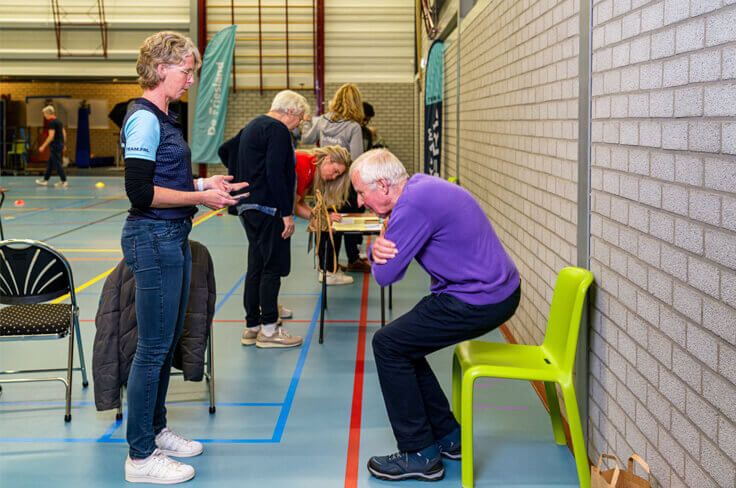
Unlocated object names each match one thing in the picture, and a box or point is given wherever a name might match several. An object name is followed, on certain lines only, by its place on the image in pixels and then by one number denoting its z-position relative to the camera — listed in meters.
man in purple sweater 2.67
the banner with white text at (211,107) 14.03
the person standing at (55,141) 14.84
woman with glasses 2.56
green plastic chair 2.69
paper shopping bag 2.12
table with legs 4.78
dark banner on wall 8.88
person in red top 5.02
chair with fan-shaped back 3.43
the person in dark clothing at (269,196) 4.33
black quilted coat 3.14
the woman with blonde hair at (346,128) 6.63
